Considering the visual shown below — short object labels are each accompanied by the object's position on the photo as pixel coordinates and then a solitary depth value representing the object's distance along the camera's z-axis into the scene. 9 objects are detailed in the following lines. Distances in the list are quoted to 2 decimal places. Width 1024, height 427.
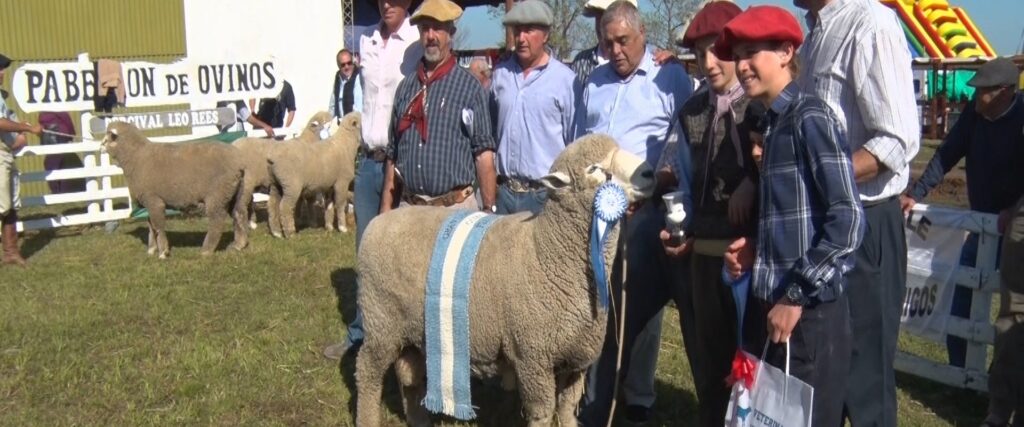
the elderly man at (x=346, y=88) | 12.19
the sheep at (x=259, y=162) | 10.83
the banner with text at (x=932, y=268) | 5.88
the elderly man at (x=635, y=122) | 4.49
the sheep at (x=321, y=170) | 11.20
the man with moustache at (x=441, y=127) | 4.92
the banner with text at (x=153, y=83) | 11.99
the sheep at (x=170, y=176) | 9.85
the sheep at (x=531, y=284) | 3.96
